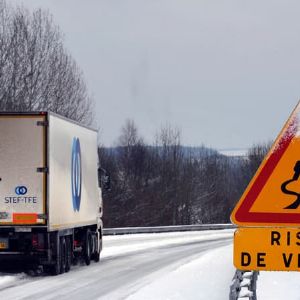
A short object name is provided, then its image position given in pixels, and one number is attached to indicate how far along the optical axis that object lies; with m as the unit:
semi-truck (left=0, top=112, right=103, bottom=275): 26.94
